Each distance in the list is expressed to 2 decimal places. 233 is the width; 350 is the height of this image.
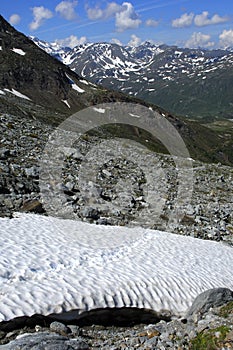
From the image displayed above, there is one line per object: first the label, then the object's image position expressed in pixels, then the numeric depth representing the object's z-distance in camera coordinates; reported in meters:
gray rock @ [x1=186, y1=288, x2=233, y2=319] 10.96
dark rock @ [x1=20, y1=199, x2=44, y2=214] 19.64
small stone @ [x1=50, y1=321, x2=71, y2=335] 9.29
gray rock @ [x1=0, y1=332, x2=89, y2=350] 7.75
